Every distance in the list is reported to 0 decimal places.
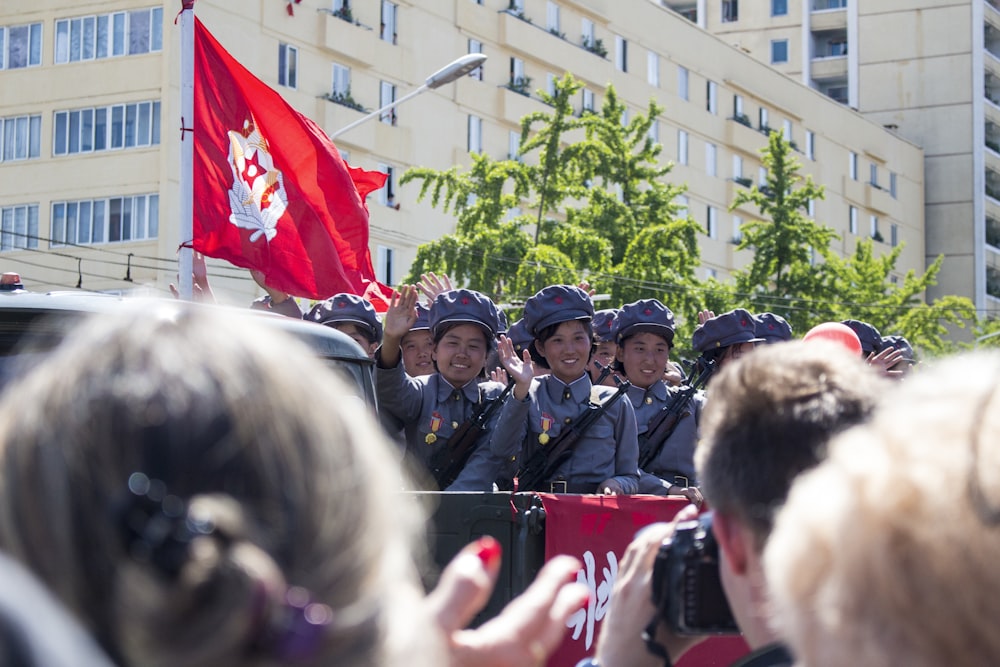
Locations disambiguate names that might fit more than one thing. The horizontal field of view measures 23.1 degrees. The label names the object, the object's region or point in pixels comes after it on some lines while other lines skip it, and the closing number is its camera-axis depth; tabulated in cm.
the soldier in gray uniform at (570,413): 1231
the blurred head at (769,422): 375
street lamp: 3439
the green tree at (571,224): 4861
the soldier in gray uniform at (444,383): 1182
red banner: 979
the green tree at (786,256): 5747
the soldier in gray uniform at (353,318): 1331
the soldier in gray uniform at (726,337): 1519
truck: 853
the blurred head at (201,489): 213
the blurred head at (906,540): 243
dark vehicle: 829
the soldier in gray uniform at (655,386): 1427
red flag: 1680
